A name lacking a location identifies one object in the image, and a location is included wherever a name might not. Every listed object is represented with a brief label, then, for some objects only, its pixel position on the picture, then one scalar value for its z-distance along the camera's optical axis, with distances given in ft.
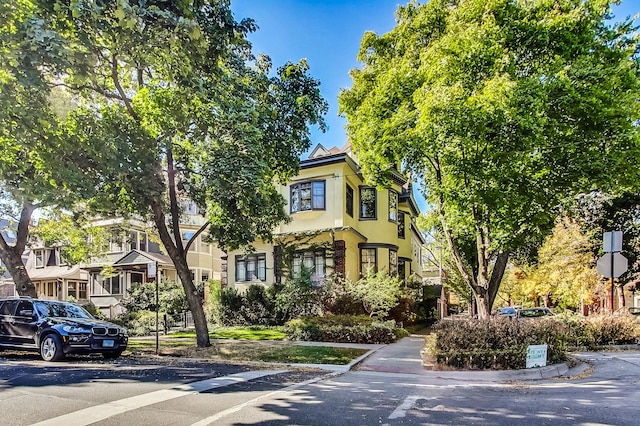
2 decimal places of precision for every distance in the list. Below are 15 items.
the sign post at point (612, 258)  39.47
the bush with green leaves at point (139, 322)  65.36
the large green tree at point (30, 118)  23.98
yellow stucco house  74.49
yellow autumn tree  70.79
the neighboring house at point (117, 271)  109.09
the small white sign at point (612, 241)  39.27
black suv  37.81
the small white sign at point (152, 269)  43.81
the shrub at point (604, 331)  44.83
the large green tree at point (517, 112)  37.11
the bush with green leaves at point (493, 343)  32.17
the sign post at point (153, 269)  43.78
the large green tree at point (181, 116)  25.72
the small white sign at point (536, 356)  31.68
